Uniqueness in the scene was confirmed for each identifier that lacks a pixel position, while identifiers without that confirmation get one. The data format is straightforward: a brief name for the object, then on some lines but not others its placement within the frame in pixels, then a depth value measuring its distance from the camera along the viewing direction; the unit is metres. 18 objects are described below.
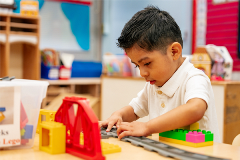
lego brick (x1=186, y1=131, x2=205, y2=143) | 0.67
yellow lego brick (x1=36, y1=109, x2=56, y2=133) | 0.73
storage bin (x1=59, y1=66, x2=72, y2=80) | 2.89
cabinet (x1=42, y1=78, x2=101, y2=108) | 2.81
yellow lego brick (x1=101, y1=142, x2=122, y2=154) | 0.59
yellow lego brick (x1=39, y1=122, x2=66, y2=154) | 0.59
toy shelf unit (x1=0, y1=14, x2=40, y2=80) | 2.49
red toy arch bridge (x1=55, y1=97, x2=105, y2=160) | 0.54
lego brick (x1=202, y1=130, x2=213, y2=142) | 0.69
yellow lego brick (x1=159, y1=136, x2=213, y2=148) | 0.67
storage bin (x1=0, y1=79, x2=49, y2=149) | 0.60
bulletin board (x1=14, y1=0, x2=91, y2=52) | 3.14
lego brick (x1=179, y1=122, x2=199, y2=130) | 0.76
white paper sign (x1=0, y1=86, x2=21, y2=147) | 0.60
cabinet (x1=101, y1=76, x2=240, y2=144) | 1.72
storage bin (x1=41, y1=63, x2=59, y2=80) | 2.80
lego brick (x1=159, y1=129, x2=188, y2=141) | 0.70
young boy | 0.77
